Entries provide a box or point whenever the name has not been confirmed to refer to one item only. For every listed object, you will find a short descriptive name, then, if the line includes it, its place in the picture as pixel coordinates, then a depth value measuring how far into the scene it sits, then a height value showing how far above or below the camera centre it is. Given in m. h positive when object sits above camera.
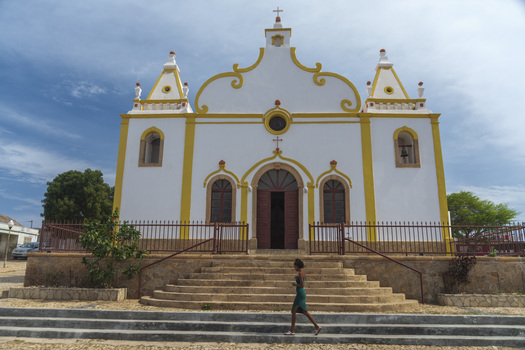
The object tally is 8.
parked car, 25.59 +0.32
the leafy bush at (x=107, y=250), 9.98 +0.18
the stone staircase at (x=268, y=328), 6.47 -1.26
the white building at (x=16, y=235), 31.64 +1.90
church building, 13.61 +3.89
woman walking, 6.36 -0.75
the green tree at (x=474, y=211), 31.95 +4.27
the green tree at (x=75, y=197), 27.72 +4.45
